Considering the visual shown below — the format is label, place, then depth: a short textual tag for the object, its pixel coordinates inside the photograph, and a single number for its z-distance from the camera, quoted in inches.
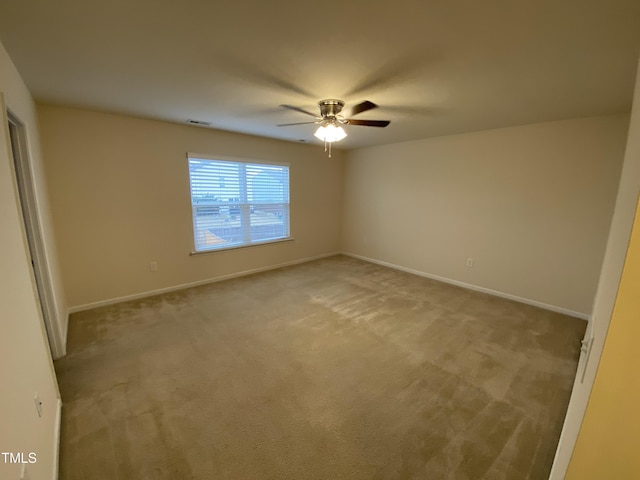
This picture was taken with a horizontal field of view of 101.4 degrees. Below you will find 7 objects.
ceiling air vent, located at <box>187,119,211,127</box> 132.4
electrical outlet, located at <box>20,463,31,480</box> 37.3
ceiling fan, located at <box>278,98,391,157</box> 97.1
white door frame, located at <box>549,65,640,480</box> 27.1
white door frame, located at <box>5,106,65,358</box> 78.6
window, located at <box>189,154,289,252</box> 153.7
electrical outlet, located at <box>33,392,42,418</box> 50.1
